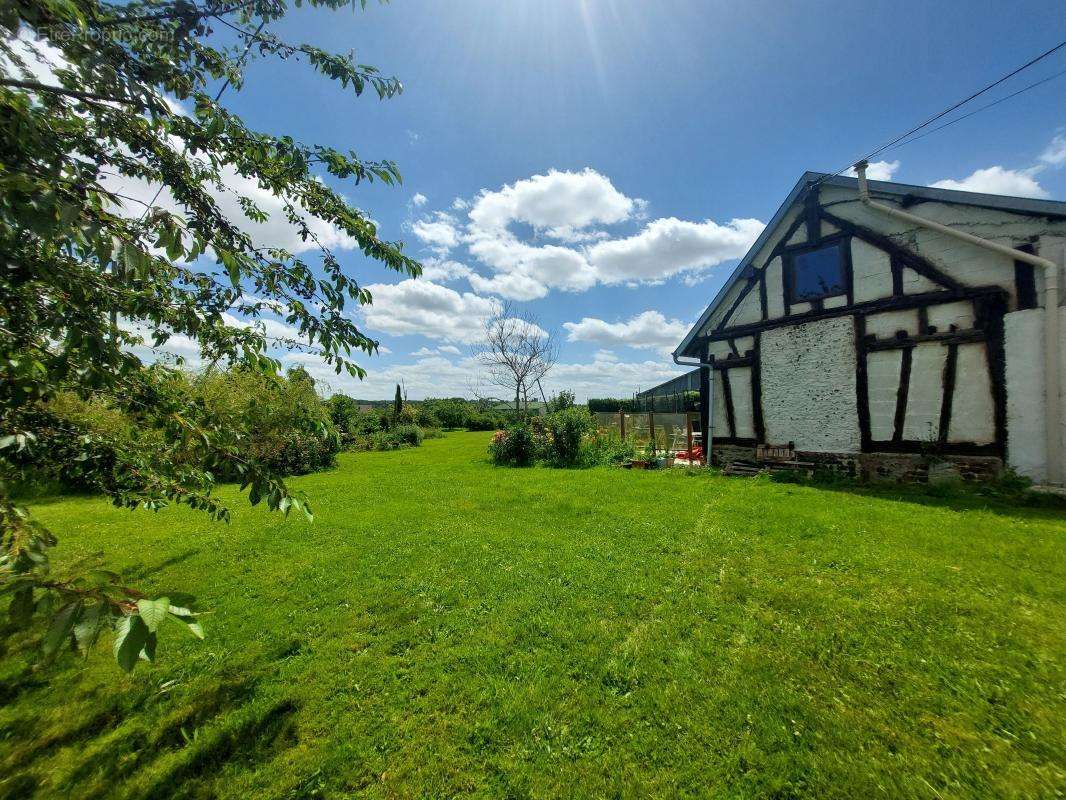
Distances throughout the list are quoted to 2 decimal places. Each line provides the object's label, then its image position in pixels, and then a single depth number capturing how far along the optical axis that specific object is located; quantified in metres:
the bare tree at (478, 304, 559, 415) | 28.59
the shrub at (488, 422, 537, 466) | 12.84
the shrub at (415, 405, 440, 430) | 30.86
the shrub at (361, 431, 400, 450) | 20.20
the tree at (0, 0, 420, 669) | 1.05
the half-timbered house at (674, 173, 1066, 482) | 6.41
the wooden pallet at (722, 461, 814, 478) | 8.80
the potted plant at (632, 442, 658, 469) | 11.12
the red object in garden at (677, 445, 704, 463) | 11.43
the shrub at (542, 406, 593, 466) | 12.23
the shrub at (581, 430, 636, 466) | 12.08
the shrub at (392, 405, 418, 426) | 25.77
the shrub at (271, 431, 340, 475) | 13.24
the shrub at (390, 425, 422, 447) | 21.89
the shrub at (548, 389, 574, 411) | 15.68
